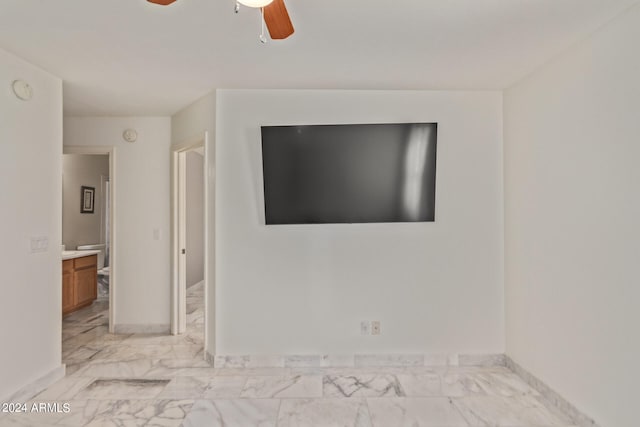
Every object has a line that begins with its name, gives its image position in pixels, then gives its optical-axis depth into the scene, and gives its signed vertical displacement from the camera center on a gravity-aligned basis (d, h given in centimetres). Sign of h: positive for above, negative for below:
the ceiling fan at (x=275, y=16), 128 +78
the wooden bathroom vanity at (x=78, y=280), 447 -80
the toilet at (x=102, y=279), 529 -89
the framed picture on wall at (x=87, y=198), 540 +27
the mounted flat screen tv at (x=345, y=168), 301 +39
